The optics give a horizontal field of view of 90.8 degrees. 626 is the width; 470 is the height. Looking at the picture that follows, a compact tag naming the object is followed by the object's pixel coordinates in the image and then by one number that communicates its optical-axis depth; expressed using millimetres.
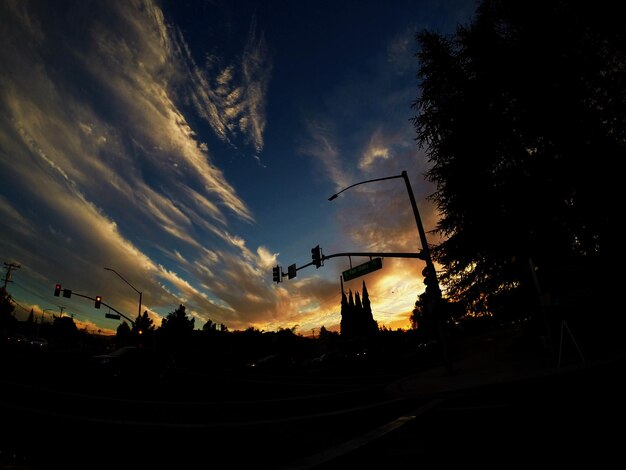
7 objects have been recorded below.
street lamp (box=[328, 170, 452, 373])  13169
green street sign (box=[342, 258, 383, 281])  17734
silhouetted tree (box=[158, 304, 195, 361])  48281
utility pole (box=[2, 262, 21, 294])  54625
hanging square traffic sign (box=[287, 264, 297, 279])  21281
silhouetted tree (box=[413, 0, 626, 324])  13234
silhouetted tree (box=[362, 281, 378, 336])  98562
